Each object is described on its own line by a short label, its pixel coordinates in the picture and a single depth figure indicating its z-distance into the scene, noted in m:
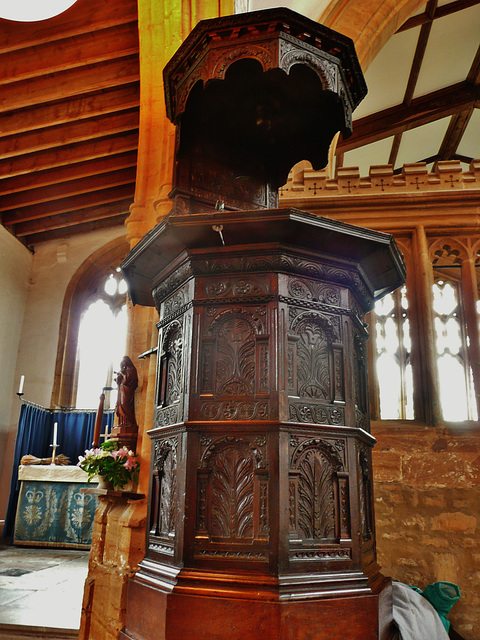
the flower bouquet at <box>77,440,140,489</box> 3.37
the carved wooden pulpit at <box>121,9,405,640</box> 2.00
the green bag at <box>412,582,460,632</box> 3.13
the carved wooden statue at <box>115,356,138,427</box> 3.60
